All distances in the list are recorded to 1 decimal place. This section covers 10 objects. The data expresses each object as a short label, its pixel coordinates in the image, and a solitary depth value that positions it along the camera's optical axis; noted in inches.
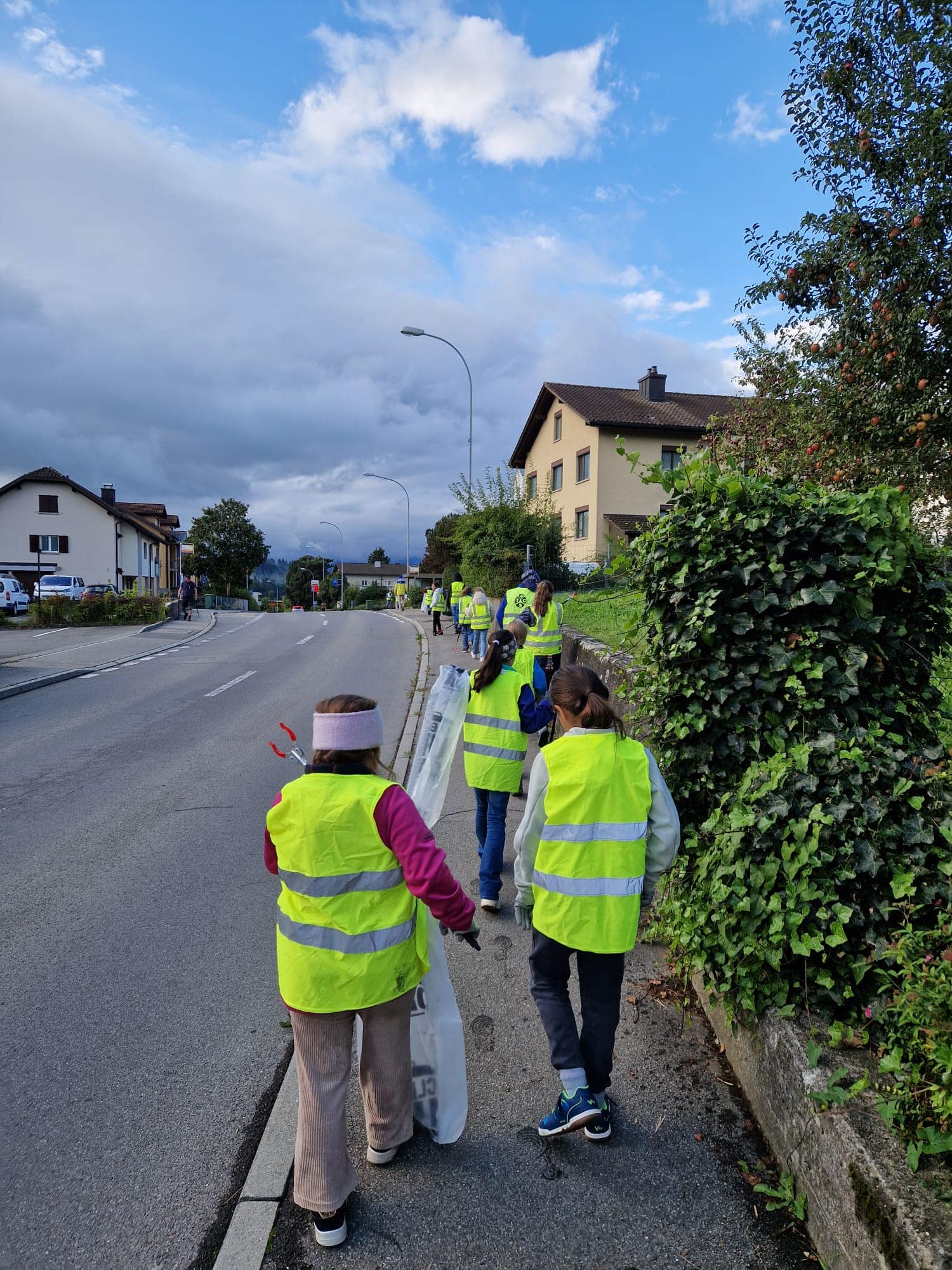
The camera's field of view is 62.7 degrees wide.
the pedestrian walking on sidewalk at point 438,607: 962.1
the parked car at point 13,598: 1326.3
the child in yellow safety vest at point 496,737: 191.3
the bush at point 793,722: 110.0
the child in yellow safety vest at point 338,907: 96.9
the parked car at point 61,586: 1416.1
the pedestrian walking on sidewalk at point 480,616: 618.5
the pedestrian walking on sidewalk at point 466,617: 677.9
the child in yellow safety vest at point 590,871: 112.7
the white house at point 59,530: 2135.8
